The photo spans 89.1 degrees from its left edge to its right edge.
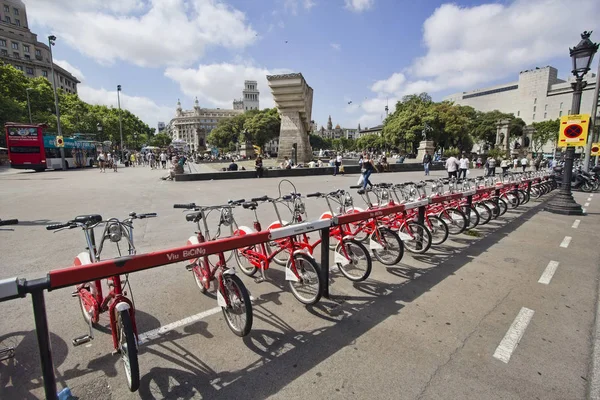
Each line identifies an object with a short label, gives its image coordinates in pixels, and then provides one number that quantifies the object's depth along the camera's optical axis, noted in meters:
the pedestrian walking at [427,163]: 22.00
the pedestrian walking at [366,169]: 13.37
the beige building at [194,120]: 145.12
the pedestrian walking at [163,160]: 30.52
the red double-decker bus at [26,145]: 23.58
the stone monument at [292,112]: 28.03
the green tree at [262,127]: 62.38
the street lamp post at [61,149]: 24.34
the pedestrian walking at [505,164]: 18.36
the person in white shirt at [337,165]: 22.14
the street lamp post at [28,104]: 36.17
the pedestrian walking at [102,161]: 25.20
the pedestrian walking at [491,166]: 19.34
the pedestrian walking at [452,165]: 16.02
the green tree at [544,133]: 67.12
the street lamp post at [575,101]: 8.33
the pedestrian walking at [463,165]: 17.59
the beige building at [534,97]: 86.56
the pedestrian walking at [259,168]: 19.94
